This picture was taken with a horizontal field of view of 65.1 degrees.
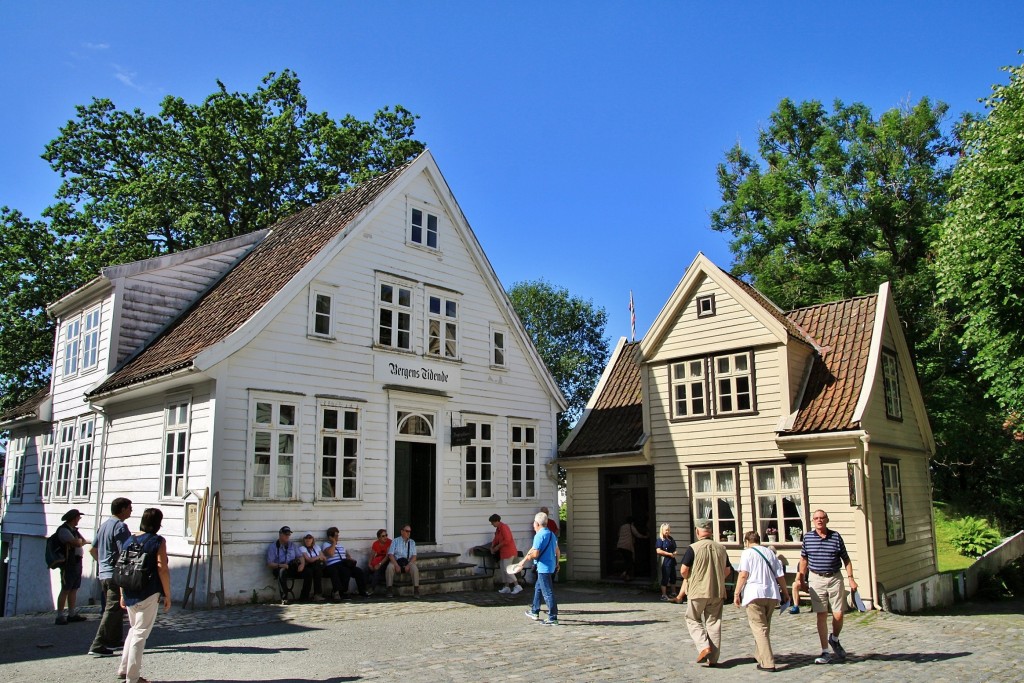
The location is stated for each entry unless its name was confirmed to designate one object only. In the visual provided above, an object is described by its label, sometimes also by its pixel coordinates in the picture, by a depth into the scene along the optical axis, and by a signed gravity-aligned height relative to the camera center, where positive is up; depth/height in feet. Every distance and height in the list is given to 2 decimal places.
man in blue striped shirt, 33.19 -3.43
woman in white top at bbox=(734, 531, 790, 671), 31.40 -3.79
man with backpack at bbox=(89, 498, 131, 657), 30.22 -2.74
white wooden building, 50.08 +7.41
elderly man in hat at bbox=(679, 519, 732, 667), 32.07 -4.06
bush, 87.15 -5.10
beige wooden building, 53.26 +3.85
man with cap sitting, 48.29 -3.68
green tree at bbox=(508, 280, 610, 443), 143.64 +28.86
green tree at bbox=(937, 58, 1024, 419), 64.80 +19.97
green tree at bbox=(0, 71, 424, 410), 93.20 +40.52
